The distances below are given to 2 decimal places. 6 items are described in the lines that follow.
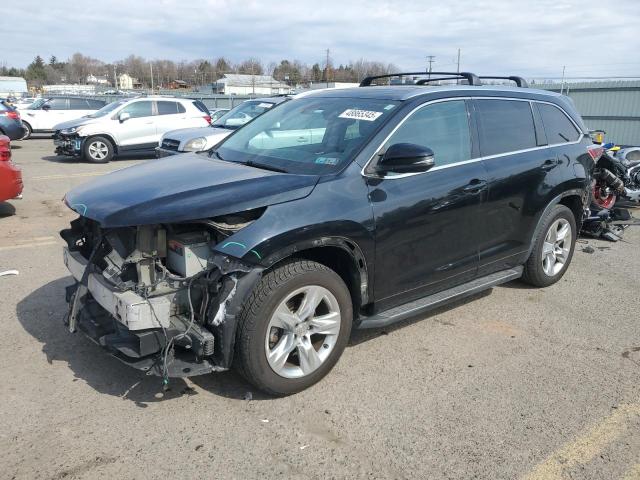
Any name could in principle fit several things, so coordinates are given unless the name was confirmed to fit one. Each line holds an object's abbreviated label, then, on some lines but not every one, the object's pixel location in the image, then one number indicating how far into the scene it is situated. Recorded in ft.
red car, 24.72
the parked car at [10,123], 58.55
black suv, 10.37
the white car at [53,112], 71.31
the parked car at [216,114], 61.00
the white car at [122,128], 48.19
